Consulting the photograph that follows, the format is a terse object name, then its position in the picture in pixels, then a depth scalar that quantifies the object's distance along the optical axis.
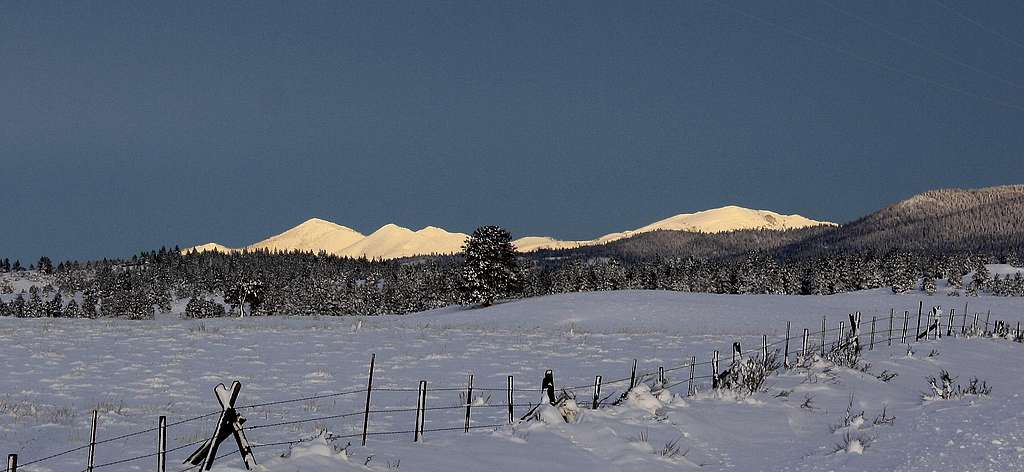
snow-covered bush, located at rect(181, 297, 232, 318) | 164.14
